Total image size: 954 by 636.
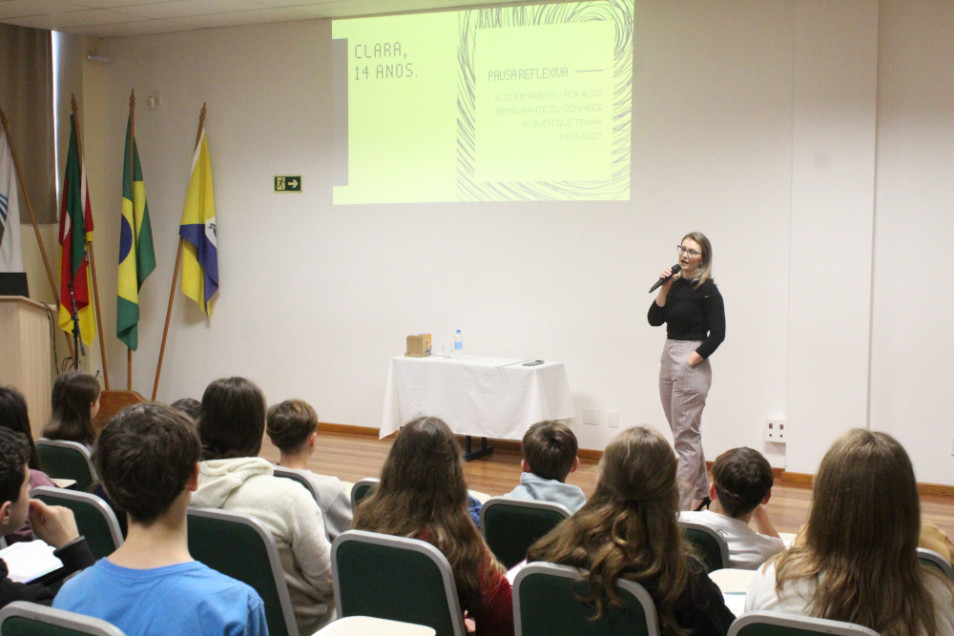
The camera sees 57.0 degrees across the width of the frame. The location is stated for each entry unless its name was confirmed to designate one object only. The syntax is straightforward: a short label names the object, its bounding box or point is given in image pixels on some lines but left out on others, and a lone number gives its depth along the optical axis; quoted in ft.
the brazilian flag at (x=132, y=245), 23.72
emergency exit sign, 22.58
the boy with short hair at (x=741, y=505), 8.30
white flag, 22.27
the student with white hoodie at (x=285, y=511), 7.22
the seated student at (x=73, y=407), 11.04
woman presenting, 15.24
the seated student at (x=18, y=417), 8.24
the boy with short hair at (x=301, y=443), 8.99
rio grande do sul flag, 23.03
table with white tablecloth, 18.51
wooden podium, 18.29
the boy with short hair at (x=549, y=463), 8.77
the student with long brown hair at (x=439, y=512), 6.65
